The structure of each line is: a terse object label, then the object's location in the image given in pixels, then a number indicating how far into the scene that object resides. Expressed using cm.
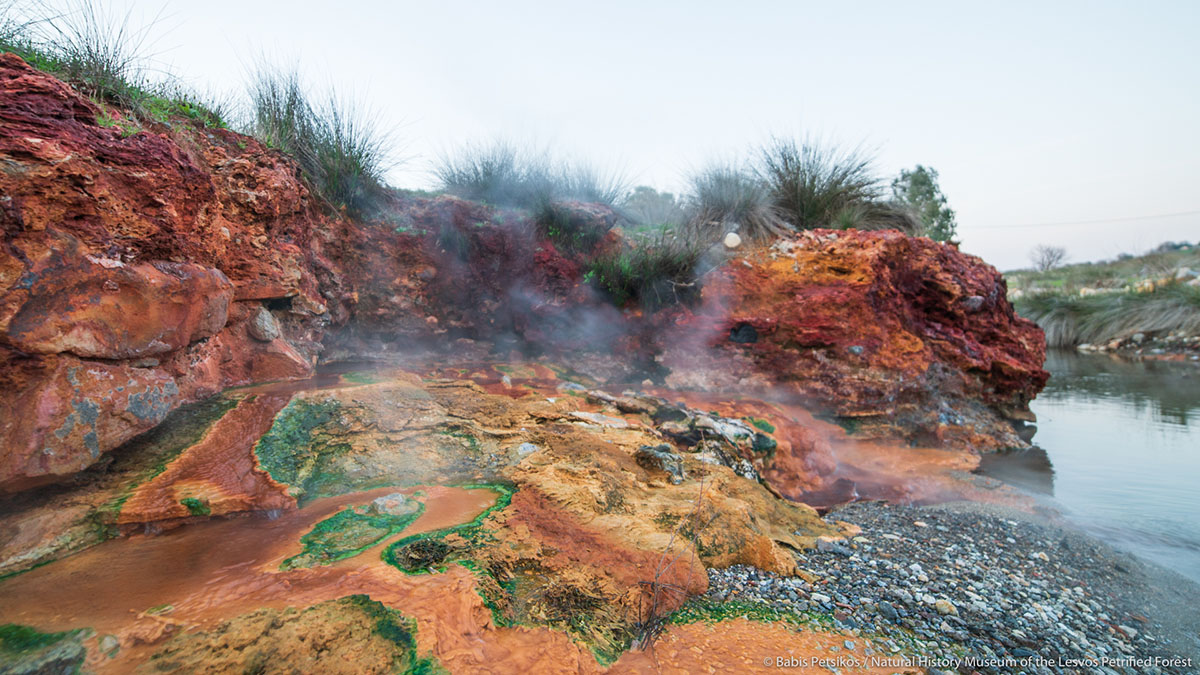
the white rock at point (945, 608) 223
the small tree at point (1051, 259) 3522
